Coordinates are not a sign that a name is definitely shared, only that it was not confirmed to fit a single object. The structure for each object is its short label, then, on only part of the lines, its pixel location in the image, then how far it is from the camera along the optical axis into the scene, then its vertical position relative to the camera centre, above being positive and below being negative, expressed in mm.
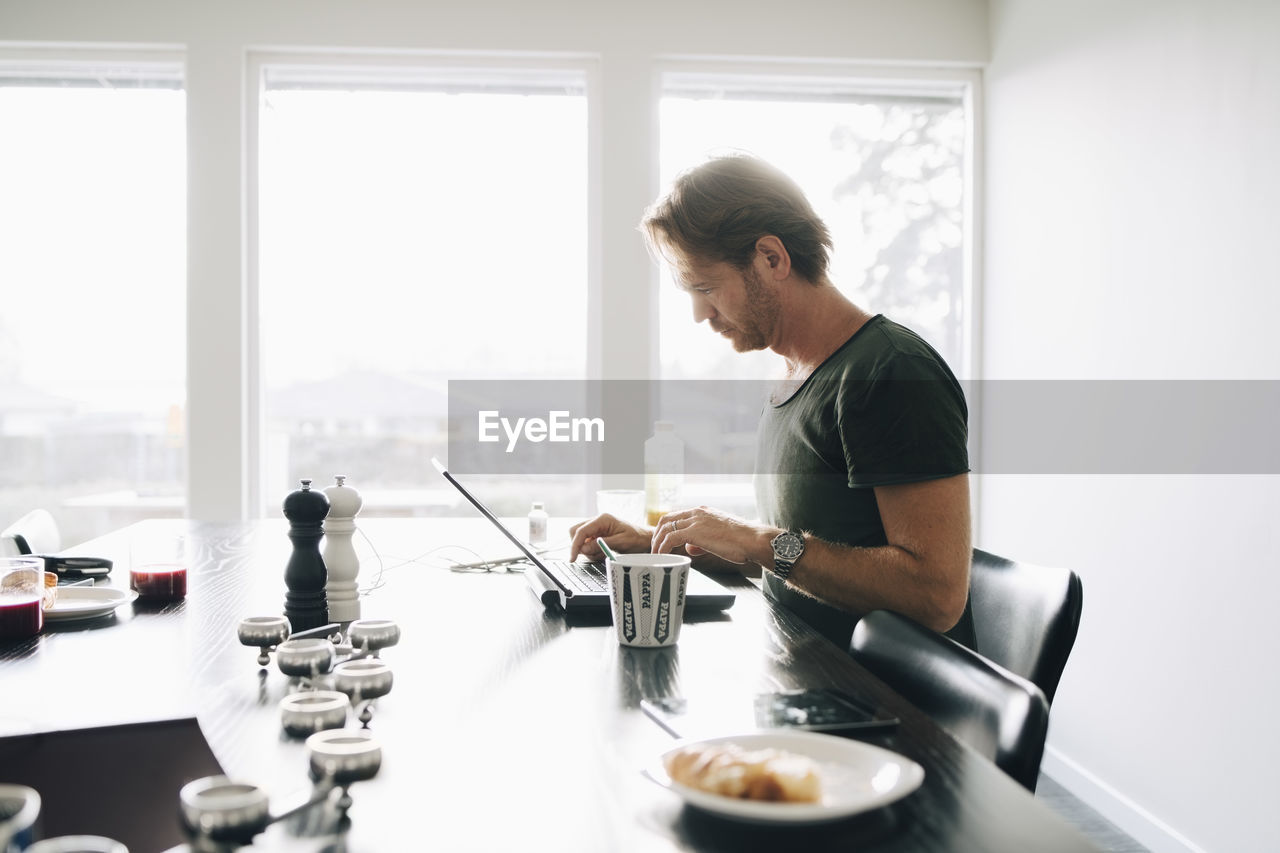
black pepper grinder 1216 -188
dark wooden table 642 -276
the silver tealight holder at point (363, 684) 870 -243
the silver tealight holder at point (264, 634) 1040 -238
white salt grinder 1261 -189
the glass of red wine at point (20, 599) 1174 -228
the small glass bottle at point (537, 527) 2014 -239
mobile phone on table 817 -263
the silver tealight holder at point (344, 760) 660 -239
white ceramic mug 1123 -217
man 1334 -32
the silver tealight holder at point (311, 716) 806 -252
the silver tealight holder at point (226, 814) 568 -237
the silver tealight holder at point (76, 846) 495 -223
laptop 1324 -253
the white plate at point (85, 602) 1240 -254
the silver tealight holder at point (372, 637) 1026 -237
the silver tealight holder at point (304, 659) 939 -239
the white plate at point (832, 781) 623 -255
